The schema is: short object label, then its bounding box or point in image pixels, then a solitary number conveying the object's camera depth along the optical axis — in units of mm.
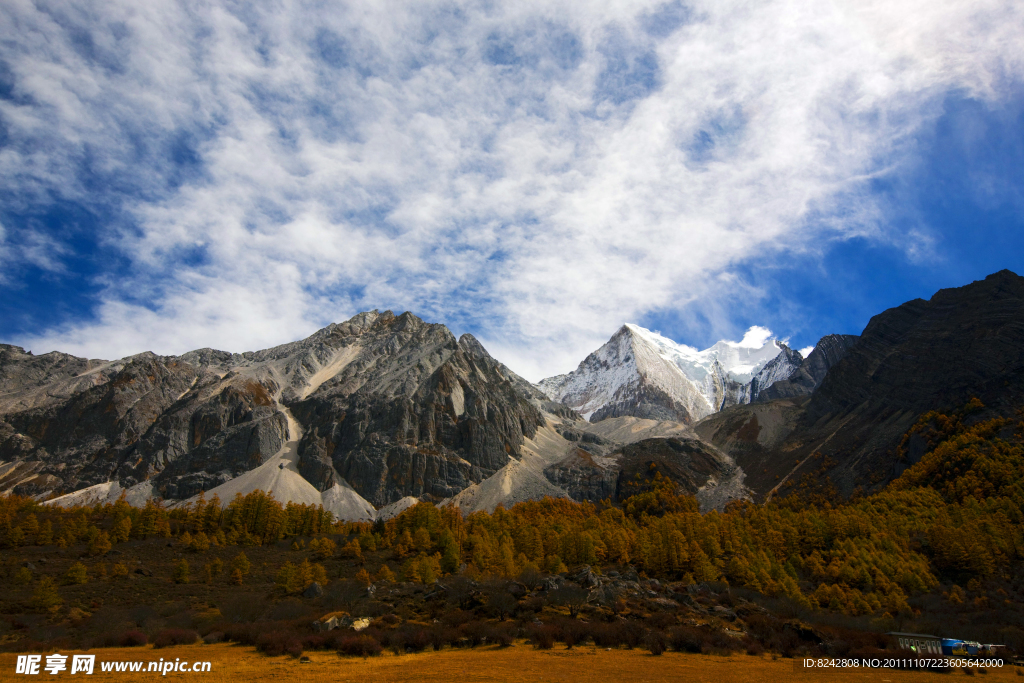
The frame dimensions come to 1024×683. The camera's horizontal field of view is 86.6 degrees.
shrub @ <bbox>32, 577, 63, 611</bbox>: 60656
